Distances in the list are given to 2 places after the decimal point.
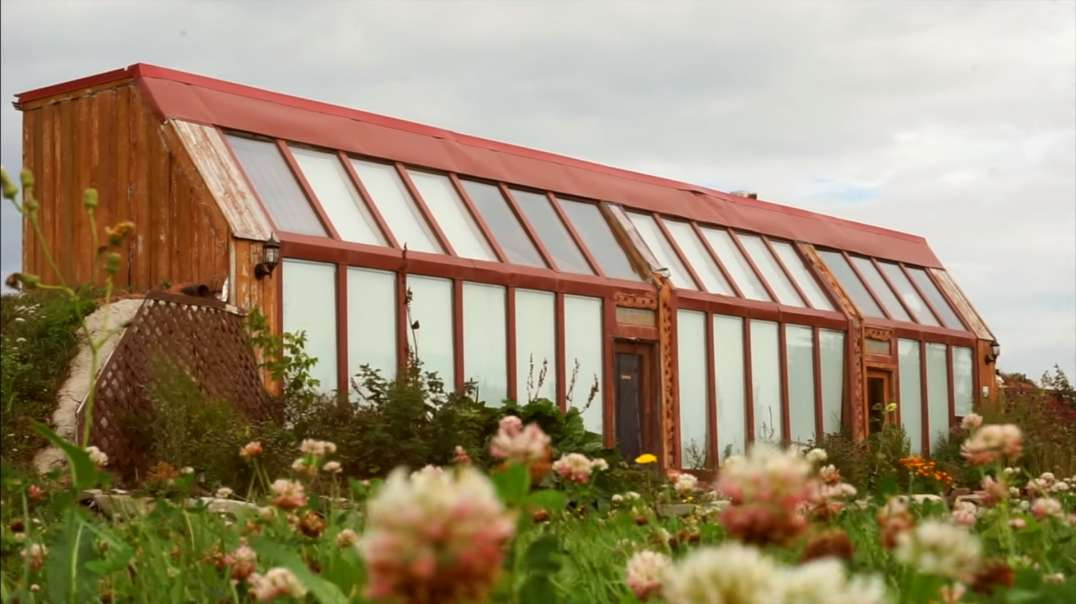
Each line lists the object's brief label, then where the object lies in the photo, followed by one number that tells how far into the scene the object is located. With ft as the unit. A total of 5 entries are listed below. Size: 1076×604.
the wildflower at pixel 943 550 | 4.89
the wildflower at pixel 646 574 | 8.25
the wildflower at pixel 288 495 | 9.82
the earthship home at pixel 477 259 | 43.01
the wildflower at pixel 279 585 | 8.55
